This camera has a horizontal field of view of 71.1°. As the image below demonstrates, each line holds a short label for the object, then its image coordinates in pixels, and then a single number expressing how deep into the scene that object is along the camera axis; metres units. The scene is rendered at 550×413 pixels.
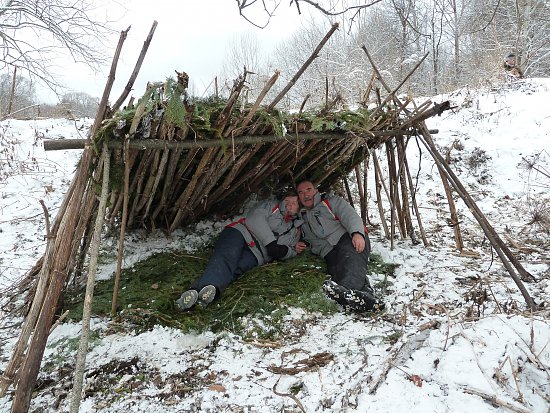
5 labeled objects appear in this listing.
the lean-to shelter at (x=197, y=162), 2.26
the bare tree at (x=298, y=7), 2.11
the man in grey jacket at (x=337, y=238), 3.37
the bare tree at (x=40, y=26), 9.06
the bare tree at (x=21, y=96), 10.46
